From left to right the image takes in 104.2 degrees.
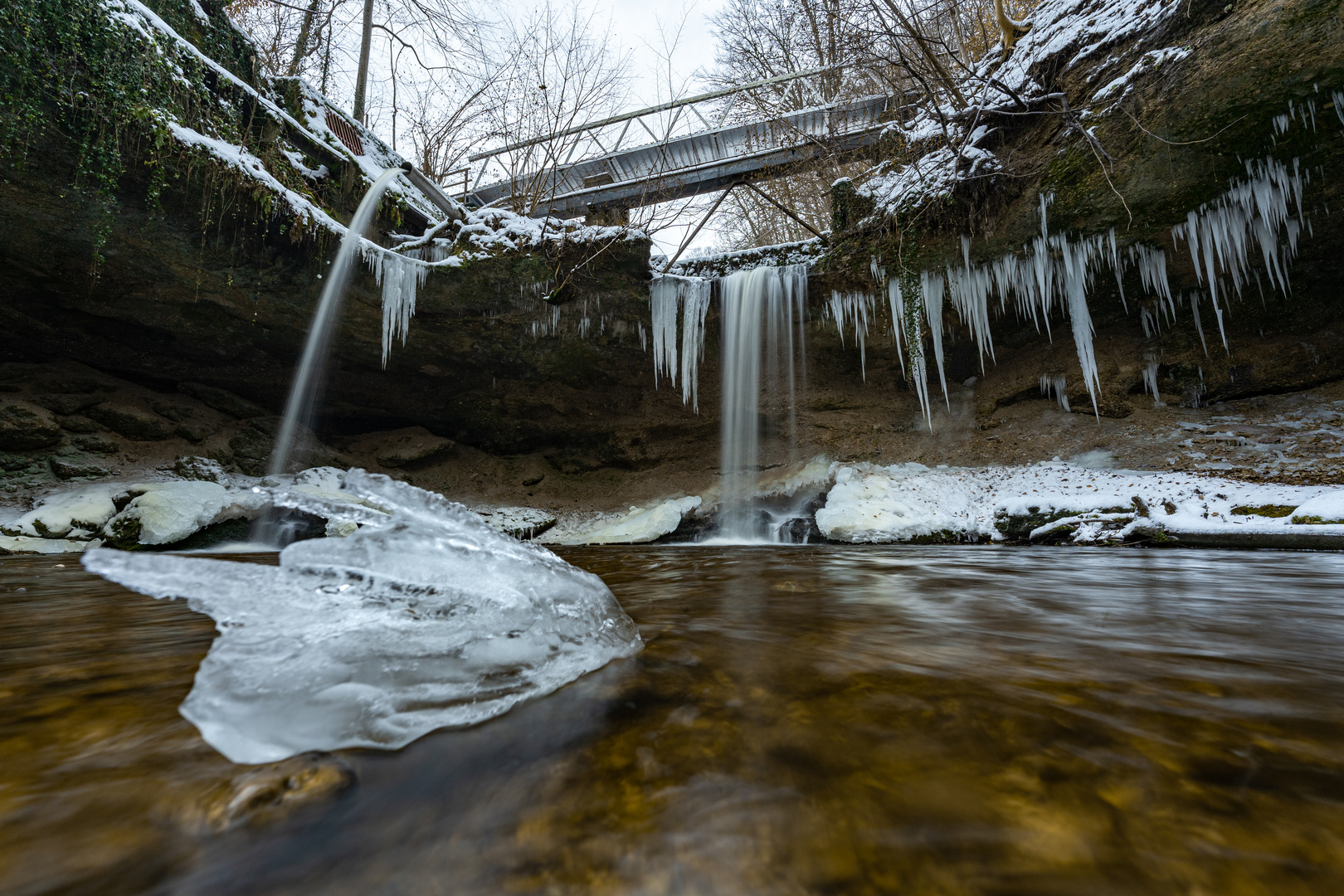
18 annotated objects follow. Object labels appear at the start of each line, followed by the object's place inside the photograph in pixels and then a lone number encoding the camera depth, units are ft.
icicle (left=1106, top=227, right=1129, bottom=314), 20.43
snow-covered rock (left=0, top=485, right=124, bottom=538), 18.21
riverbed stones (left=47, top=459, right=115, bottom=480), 21.39
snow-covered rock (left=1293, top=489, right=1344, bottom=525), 14.14
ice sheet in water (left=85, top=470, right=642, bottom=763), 3.84
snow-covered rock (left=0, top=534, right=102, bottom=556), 17.12
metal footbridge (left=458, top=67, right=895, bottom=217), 30.40
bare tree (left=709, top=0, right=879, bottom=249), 33.88
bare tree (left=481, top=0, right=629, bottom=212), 27.81
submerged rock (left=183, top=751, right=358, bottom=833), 2.82
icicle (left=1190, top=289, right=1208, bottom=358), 21.28
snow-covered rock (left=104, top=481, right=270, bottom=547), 18.98
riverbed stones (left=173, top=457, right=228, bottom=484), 24.26
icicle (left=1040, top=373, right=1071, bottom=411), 24.41
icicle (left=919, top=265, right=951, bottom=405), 23.71
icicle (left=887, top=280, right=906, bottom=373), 24.40
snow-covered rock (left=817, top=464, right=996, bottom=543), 20.88
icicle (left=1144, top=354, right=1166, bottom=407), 22.73
